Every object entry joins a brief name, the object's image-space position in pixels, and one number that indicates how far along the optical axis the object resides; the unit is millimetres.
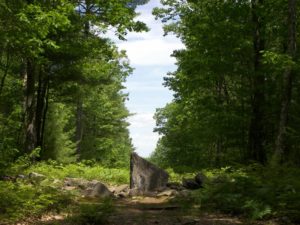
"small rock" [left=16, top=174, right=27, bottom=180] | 13177
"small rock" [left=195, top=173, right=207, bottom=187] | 14538
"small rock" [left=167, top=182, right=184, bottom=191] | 15210
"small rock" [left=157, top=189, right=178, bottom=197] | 14205
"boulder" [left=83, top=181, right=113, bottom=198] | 13488
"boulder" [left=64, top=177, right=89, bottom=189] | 14724
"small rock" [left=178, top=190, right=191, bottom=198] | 13047
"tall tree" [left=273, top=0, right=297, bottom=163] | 14759
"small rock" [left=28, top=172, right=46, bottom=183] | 12105
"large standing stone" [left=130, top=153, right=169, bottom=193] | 15609
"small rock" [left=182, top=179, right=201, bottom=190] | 14711
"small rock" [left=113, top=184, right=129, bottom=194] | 15159
